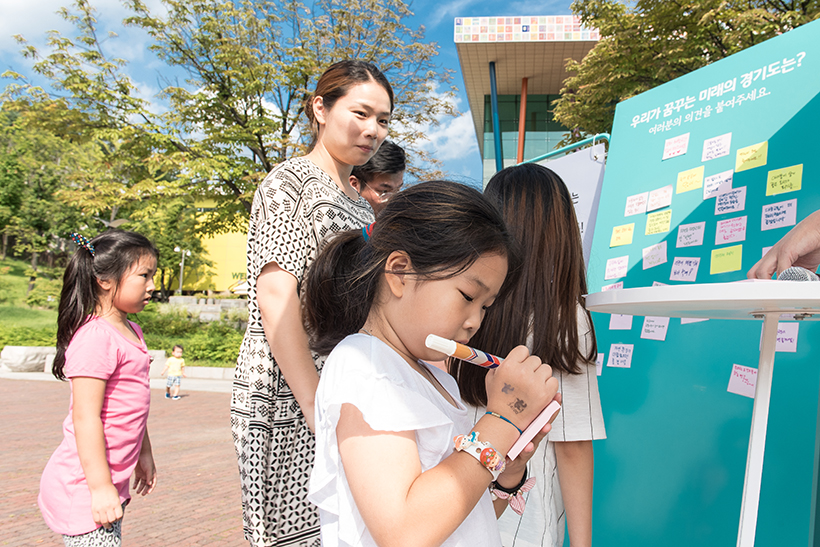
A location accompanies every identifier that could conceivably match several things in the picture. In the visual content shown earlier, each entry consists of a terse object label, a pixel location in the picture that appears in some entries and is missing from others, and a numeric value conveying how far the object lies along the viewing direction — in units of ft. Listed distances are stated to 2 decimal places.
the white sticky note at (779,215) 8.03
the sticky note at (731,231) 8.71
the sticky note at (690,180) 9.58
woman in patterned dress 4.57
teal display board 7.71
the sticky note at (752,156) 8.63
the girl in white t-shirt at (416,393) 2.91
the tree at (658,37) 28.60
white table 3.15
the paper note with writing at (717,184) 9.09
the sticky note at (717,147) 9.27
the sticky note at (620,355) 9.93
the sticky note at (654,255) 9.90
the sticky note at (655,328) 9.48
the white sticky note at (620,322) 10.12
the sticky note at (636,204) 10.47
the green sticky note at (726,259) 8.67
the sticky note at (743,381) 8.14
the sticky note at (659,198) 10.03
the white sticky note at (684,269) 9.29
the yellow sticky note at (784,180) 8.07
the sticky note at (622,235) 10.57
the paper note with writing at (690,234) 9.32
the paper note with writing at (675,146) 10.01
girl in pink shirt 5.70
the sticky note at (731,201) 8.80
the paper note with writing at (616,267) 10.55
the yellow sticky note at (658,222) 9.92
